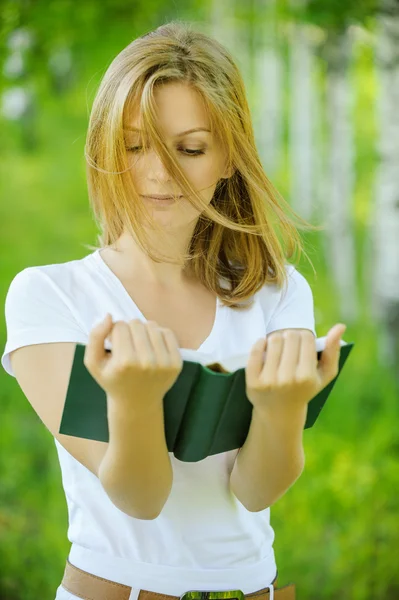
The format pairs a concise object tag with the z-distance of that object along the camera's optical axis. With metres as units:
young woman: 1.96
